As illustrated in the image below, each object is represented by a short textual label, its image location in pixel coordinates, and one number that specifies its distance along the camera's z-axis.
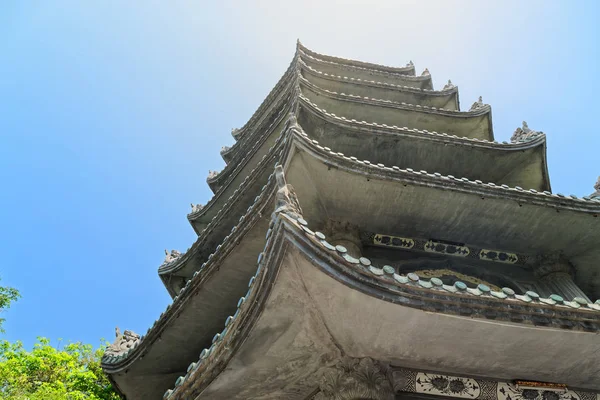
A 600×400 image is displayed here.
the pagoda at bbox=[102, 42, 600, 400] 5.13
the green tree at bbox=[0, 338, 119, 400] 15.04
